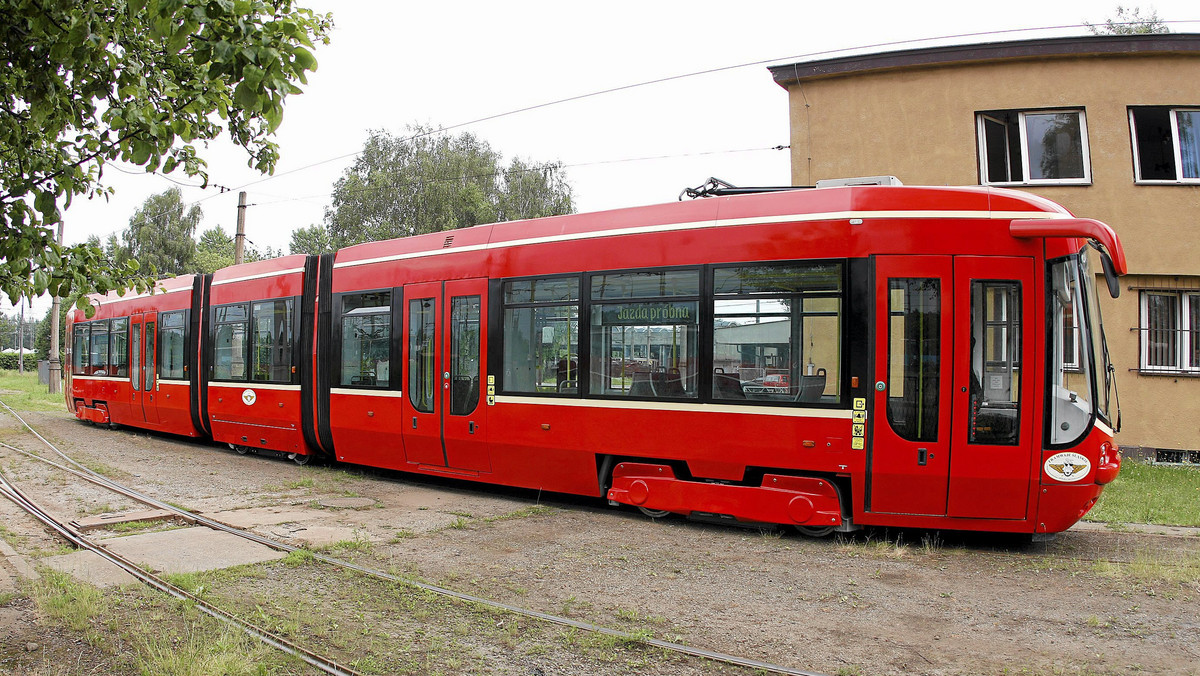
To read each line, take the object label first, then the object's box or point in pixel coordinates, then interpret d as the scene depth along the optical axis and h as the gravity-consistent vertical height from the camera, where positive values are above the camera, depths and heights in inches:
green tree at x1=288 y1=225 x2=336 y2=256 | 2516.6 +401.1
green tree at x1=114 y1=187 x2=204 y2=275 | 2306.8 +356.2
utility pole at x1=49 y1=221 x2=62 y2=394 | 1181.7 -5.4
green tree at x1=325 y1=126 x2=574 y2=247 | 1652.3 +347.2
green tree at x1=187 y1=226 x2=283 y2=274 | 2137.1 +358.8
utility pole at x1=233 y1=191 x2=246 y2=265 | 880.9 +141.5
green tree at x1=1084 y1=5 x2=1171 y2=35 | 1244.5 +531.4
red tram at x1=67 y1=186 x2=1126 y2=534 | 264.4 +0.4
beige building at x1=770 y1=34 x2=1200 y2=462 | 510.0 +147.9
